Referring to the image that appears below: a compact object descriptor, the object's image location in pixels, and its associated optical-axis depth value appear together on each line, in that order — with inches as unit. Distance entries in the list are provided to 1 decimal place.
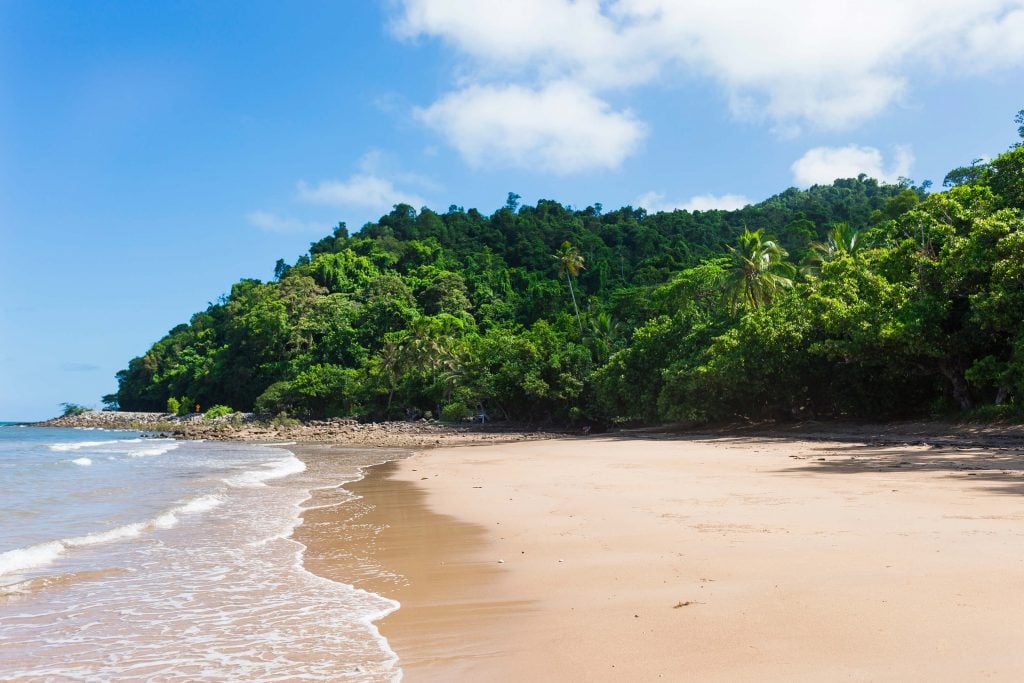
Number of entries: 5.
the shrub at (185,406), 3550.2
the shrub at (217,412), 3115.2
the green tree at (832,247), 1582.2
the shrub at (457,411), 2083.2
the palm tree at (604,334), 1916.8
